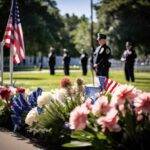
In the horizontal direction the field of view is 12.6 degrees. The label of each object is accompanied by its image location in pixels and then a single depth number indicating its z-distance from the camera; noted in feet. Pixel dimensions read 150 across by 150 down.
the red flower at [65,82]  34.60
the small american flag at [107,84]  33.05
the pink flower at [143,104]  23.13
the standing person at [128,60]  112.12
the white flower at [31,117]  34.48
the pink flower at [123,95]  23.32
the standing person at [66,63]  152.65
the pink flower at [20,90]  42.95
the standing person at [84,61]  154.89
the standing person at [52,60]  151.71
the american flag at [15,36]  59.40
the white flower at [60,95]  34.17
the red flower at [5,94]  43.66
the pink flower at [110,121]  21.93
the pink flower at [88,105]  24.65
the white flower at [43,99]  33.78
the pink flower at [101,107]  22.78
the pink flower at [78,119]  22.38
